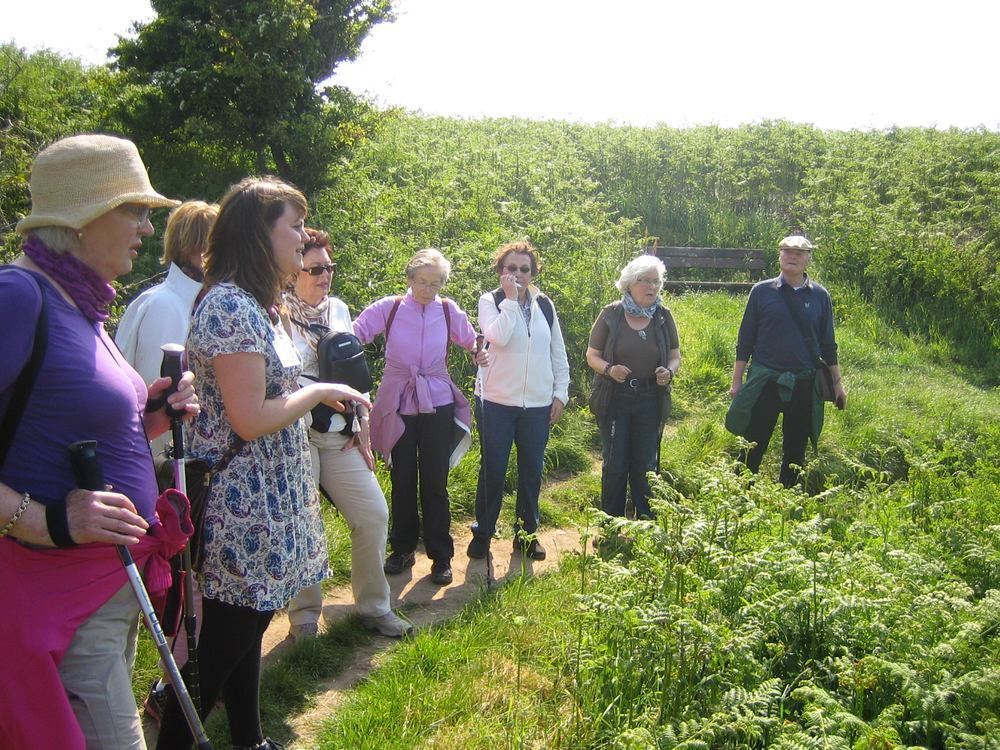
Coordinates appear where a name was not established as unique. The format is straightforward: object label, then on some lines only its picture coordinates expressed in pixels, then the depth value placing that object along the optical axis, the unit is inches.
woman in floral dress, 117.4
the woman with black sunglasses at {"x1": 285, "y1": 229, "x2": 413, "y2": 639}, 178.1
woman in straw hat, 84.0
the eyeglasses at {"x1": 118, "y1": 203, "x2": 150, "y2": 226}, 94.9
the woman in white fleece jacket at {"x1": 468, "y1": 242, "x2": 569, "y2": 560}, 240.4
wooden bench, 573.3
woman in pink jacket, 221.3
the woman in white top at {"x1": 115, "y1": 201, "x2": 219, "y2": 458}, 151.6
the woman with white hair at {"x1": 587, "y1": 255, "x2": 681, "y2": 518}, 248.8
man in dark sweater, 277.7
